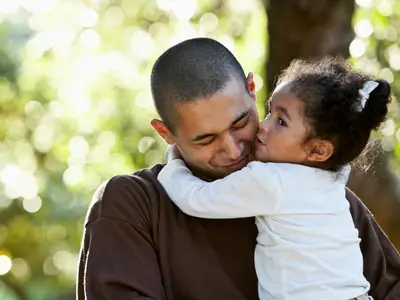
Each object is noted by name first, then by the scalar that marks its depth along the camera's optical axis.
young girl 4.94
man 5.04
